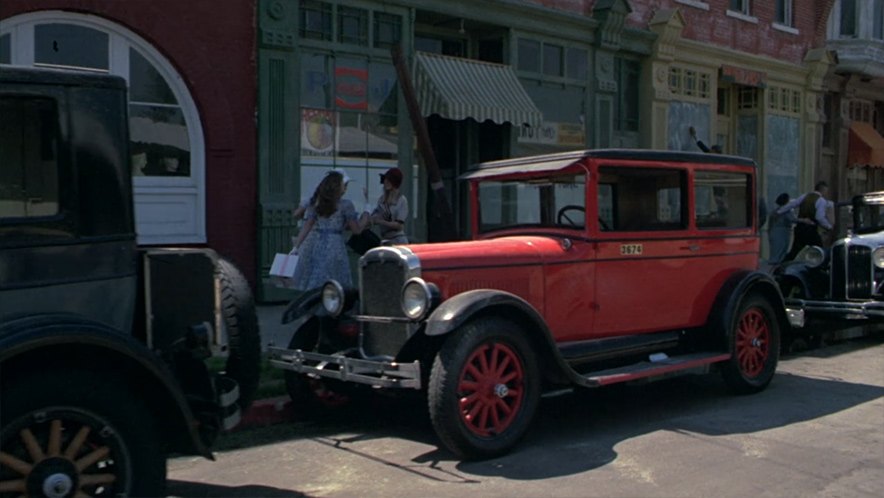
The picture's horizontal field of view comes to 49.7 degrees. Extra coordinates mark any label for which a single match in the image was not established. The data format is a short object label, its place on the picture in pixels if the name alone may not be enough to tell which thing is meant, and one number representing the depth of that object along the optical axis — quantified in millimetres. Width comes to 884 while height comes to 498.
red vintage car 5949
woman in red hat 9438
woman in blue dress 8625
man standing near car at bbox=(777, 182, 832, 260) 14820
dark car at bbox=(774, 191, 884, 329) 10523
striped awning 13402
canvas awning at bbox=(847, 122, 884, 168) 24297
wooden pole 10453
